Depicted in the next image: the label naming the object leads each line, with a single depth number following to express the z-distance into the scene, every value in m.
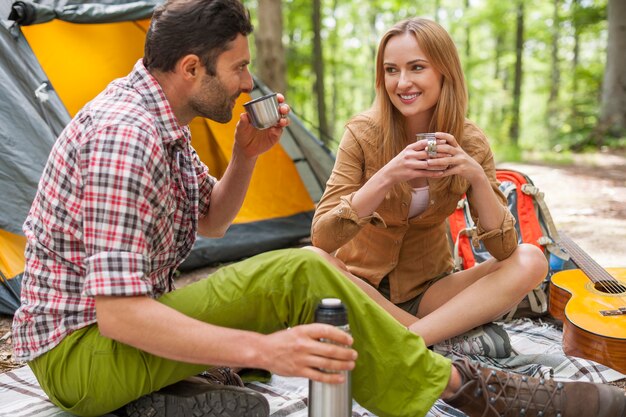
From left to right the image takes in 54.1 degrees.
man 1.52
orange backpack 3.20
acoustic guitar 2.40
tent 3.41
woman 2.44
